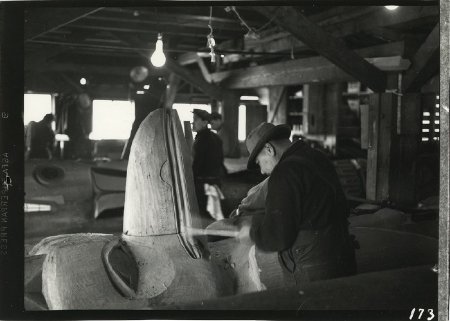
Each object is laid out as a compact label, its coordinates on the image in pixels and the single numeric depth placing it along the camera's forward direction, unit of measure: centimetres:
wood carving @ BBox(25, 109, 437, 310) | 292
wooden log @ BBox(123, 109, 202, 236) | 304
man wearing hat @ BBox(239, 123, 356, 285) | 287
